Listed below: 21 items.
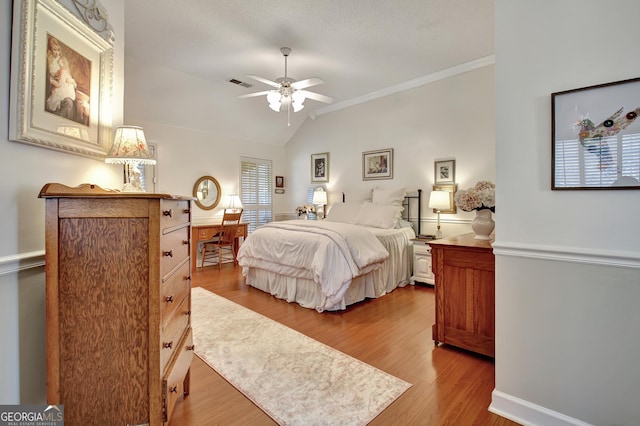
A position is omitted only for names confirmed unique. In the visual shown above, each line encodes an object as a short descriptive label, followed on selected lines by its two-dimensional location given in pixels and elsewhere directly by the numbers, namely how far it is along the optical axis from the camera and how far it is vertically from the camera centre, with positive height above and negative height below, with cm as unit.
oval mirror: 564 +47
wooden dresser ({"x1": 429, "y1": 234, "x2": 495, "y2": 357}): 220 -59
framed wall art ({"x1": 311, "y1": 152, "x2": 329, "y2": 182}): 620 +104
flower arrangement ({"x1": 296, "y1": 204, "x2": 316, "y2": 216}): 622 +16
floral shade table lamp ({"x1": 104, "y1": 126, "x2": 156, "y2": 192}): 163 +36
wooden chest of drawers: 121 -38
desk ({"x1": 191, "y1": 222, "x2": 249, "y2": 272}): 507 -28
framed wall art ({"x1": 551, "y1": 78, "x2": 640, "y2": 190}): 135 +38
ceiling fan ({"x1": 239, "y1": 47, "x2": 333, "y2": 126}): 354 +149
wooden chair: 528 -44
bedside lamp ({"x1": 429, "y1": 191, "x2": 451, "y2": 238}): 420 +24
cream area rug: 171 -108
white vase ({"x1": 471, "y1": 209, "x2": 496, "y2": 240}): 249 -6
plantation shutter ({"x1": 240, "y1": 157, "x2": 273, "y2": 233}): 640 +56
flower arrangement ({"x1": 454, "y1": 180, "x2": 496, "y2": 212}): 237 +15
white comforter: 317 -41
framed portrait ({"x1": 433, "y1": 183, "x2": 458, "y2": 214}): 440 +37
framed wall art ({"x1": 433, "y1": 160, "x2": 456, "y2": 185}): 445 +68
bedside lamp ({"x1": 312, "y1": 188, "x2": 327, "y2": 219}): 601 +36
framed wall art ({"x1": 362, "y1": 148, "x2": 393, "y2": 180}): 520 +94
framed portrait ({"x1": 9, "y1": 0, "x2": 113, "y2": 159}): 120 +63
